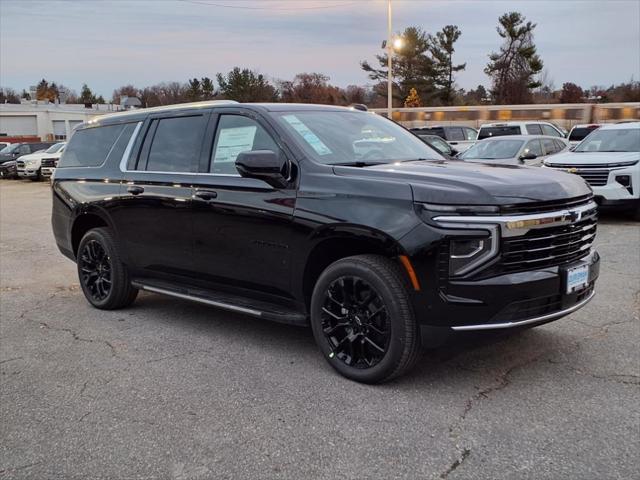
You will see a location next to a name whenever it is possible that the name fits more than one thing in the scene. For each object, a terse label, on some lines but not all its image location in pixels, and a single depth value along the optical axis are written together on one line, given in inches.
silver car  517.0
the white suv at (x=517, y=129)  754.8
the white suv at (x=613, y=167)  422.3
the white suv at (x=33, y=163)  1076.0
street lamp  1196.2
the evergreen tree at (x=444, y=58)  2704.2
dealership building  2620.6
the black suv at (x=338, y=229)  141.9
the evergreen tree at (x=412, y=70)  2650.1
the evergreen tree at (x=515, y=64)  2511.1
